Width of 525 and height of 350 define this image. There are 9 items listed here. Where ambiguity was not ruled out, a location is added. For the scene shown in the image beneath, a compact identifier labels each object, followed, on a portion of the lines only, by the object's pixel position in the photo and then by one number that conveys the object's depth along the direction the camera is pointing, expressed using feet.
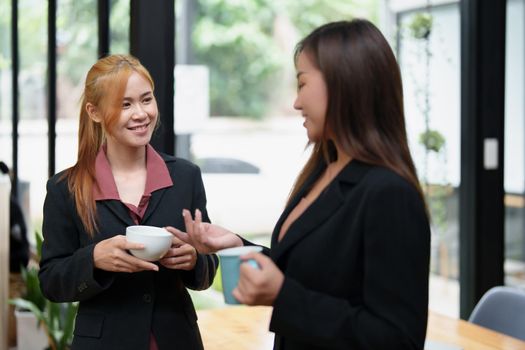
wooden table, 7.00
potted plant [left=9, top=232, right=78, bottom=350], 11.30
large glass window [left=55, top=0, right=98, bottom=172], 13.10
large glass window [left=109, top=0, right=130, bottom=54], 11.34
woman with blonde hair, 5.71
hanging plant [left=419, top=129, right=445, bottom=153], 11.10
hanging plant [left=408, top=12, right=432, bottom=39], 10.98
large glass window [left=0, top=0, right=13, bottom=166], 18.52
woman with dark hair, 4.09
